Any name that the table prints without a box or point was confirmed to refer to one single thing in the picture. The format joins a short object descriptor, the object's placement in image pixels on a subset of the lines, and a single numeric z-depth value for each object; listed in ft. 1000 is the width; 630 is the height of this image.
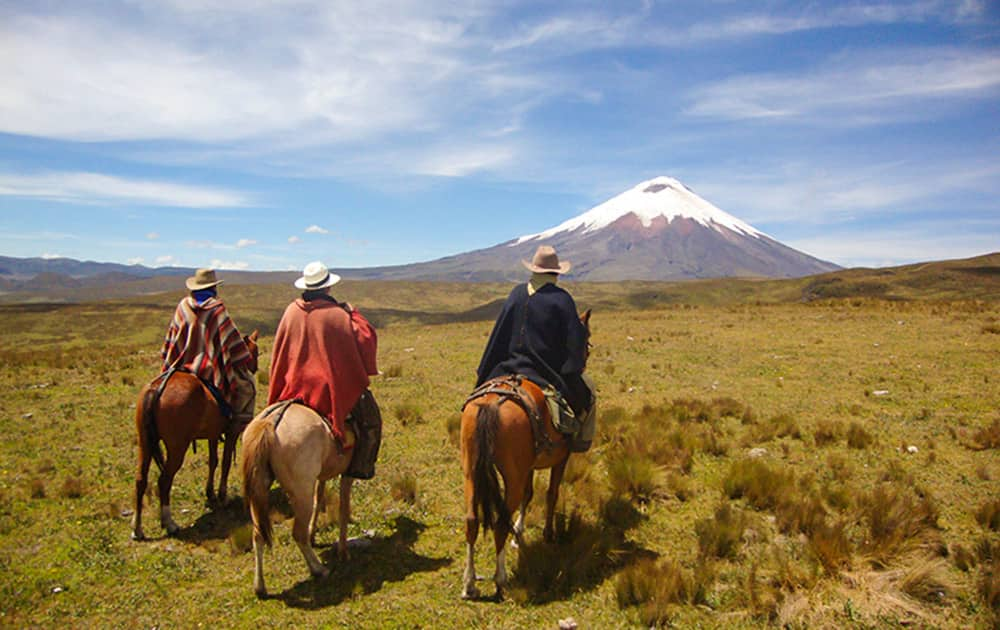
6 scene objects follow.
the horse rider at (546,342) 19.52
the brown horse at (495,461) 16.56
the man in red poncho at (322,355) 18.40
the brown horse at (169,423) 20.68
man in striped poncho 22.85
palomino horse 15.93
